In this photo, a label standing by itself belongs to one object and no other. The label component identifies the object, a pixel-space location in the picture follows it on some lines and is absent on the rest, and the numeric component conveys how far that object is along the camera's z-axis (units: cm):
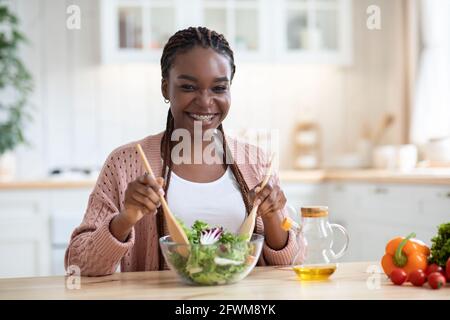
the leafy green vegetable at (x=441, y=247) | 207
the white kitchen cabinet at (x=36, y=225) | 454
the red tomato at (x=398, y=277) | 204
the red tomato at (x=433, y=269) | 205
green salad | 197
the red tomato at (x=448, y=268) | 205
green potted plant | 473
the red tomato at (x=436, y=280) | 199
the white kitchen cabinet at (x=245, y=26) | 511
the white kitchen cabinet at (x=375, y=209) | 371
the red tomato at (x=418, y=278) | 203
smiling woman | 219
